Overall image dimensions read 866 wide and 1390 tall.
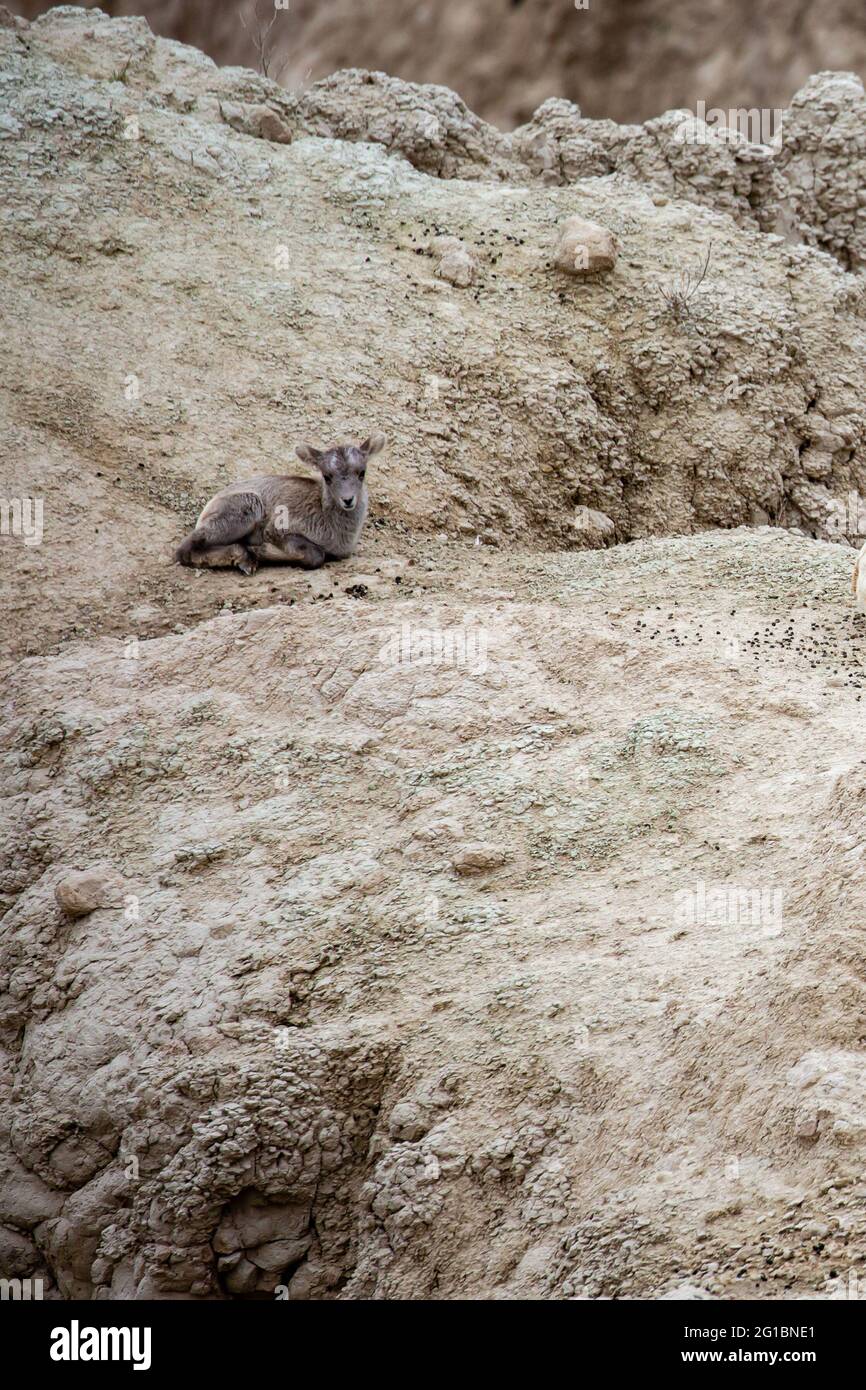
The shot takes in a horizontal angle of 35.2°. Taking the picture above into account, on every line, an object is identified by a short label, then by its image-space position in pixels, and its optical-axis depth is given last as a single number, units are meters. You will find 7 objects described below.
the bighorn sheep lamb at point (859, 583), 8.48
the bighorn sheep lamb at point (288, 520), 9.95
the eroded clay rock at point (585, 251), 13.20
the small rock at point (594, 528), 12.15
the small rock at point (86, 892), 7.10
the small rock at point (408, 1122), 5.49
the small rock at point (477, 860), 6.59
